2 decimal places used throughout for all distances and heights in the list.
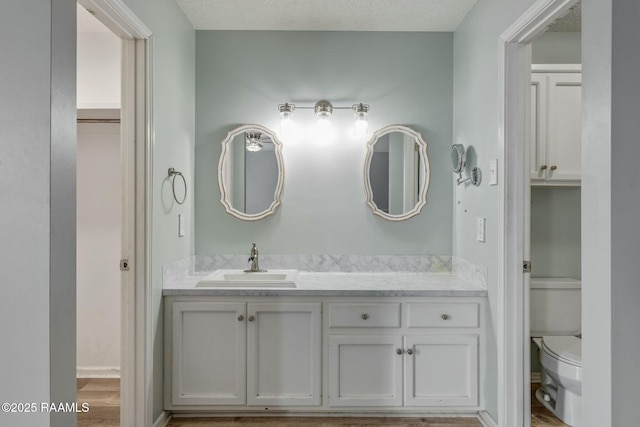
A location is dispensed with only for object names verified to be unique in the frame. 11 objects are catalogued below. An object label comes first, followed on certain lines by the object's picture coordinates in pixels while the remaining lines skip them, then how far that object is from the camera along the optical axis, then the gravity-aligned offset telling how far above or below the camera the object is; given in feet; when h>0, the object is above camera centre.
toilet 7.18 -2.54
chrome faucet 9.12 -1.10
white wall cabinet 8.25 +1.79
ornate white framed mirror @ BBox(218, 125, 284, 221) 9.48 +0.92
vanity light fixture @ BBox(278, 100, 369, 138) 9.16 +2.23
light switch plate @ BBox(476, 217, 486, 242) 7.60 -0.30
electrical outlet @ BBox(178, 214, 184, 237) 8.48 -0.29
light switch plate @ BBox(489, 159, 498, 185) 7.02 +0.72
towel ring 7.93 +0.65
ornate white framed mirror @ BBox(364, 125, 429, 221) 9.48 +0.94
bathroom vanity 7.54 -2.59
